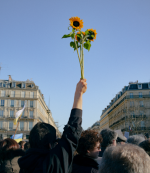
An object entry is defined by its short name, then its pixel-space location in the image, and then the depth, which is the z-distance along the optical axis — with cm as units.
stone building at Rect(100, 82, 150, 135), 5140
